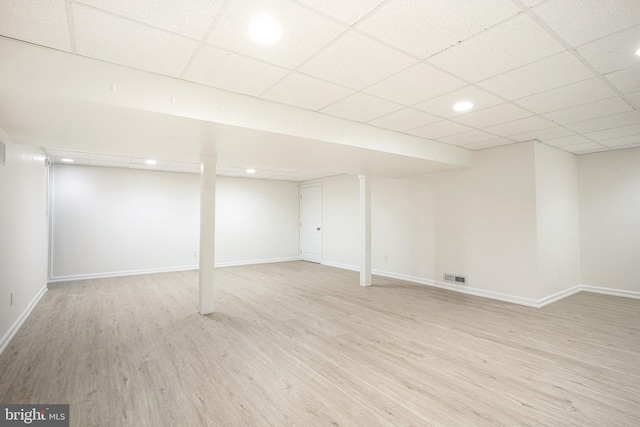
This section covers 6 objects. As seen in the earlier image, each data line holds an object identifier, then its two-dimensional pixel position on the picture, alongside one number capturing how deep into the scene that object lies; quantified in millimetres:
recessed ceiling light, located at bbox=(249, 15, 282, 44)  1890
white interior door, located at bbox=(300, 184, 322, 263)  8898
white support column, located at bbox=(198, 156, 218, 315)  4289
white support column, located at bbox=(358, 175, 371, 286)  6012
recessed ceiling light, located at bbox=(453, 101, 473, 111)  3213
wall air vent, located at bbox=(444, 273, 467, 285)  5527
